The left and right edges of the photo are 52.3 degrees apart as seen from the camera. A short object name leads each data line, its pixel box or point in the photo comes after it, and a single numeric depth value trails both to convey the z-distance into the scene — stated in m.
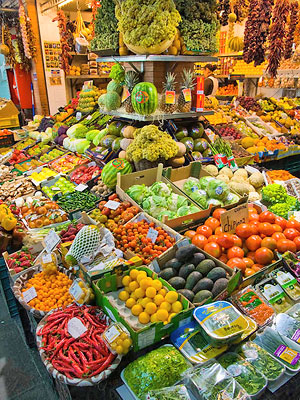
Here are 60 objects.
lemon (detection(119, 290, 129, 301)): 2.09
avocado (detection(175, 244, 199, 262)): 2.23
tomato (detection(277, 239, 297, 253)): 2.45
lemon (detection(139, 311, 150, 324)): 1.90
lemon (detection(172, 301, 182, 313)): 1.88
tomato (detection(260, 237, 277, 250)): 2.47
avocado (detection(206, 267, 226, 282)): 2.05
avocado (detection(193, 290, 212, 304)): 1.94
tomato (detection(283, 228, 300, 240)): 2.63
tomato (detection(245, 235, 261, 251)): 2.50
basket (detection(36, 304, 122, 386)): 1.64
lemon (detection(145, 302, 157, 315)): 1.90
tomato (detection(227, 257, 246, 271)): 2.24
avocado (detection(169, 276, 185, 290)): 2.10
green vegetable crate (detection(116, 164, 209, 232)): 3.30
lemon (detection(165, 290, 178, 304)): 1.91
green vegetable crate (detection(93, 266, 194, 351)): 1.72
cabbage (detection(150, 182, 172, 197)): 3.22
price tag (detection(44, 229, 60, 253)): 2.58
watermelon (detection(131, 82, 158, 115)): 3.44
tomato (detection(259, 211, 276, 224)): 2.81
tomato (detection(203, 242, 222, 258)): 2.37
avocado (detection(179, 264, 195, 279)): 2.16
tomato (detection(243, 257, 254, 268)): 2.36
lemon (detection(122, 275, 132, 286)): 2.13
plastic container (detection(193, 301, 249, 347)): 1.69
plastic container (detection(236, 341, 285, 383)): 1.65
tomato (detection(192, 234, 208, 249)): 2.49
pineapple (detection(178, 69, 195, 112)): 3.77
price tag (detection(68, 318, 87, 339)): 1.90
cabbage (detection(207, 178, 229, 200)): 3.27
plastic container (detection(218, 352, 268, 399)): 1.57
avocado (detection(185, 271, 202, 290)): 2.07
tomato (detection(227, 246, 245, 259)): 2.38
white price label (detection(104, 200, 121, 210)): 3.12
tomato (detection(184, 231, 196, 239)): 2.70
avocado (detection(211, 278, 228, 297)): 1.97
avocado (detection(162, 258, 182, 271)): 2.24
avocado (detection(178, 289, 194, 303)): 1.99
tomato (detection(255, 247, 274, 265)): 2.38
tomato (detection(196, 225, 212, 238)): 2.65
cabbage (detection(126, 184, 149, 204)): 3.21
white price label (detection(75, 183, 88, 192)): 3.85
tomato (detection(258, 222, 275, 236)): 2.59
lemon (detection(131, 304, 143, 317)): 1.96
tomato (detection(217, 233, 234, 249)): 2.44
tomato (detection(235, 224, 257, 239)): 2.57
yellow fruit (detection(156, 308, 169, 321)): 1.83
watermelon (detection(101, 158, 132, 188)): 3.58
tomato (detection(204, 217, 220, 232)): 2.73
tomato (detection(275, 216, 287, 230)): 2.77
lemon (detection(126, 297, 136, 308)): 2.02
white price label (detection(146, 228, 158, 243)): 2.59
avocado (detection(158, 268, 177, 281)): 2.17
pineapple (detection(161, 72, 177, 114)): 3.62
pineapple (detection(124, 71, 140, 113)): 3.78
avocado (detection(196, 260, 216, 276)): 2.13
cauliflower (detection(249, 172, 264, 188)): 4.02
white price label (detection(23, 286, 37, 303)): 2.29
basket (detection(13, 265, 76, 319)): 2.18
